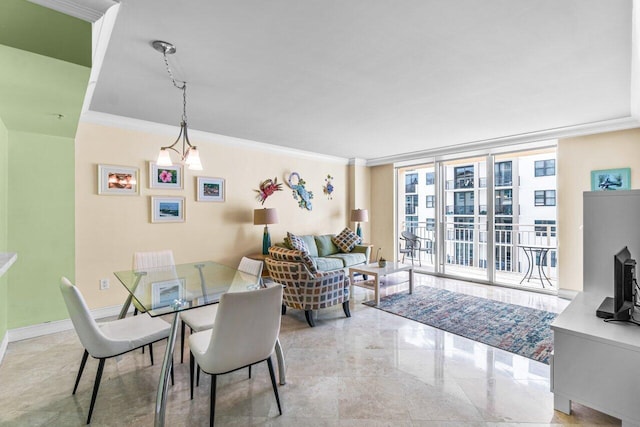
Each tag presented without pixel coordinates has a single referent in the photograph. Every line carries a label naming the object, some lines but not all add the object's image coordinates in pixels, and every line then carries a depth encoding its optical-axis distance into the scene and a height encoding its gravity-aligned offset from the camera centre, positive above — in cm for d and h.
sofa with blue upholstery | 490 -75
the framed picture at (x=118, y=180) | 349 +42
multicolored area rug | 285 -128
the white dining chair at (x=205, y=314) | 225 -86
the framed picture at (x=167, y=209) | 388 +6
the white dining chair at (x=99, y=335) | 175 -84
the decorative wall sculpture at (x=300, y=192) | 549 +40
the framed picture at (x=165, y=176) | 387 +51
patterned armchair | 325 -82
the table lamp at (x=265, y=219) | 463 -10
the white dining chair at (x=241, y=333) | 162 -71
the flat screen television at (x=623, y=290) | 191 -53
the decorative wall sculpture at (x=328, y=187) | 613 +54
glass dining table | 182 -61
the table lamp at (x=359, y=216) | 618 -8
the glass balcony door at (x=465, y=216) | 558 -9
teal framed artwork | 375 +43
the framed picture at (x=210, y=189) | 430 +36
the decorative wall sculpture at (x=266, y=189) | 502 +41
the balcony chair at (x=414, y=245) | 652 -76
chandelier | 236 +46
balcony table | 505 -81
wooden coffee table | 399 -85
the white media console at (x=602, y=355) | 166 -87
